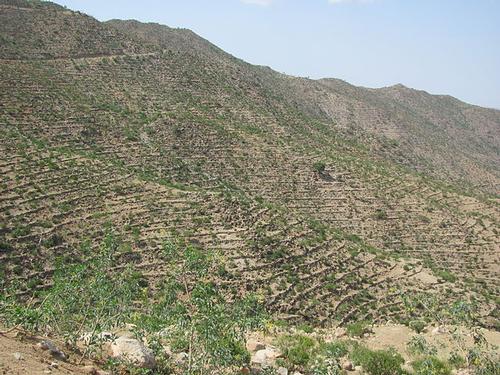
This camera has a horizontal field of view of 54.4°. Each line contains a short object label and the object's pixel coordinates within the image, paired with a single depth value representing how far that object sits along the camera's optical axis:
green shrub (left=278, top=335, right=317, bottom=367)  10.73
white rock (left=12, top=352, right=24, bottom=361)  6.92
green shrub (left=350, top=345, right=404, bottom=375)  10.41
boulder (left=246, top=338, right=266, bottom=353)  11.21
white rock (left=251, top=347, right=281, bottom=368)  10.38
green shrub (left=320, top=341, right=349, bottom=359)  11.00
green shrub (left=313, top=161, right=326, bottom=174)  35.00
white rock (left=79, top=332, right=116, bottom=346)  7.80
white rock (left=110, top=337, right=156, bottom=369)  8.27
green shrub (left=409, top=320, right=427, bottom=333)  13.81
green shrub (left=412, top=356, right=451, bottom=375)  9.76
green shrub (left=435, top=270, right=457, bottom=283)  23.50
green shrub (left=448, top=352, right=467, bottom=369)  10.30
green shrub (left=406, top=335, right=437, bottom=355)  8.99
